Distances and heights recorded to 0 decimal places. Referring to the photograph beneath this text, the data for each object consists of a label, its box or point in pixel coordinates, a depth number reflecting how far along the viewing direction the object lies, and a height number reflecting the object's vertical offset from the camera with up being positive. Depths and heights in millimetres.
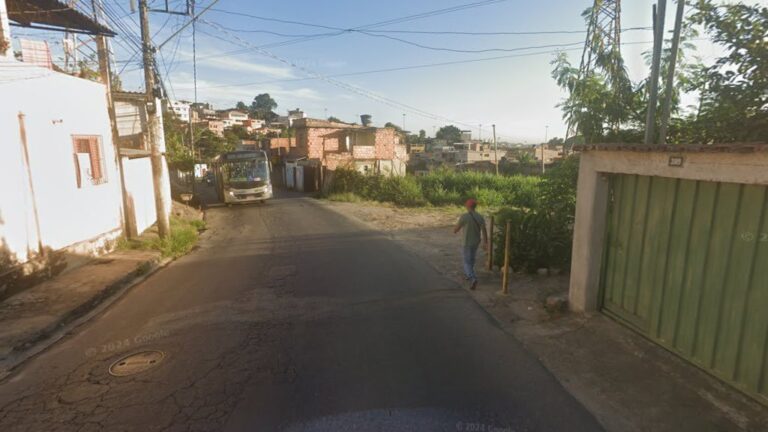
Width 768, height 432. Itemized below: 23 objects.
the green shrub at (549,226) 7906 -1356
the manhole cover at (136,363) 4675 -2437
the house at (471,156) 56375 -48
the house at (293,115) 112400 +10968
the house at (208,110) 109488 +12254
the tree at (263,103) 164500 +20819
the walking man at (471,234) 7430 -1415
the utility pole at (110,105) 11023 +1277
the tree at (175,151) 28203 +190
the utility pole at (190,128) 13672 +1928
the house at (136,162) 12156 -280
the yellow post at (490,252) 7963 -1859
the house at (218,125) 82400 +6095
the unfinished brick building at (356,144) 33000 +898
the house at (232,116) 107219 +10933
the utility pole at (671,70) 5676 +1198
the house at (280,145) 46272 +1053
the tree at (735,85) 5562 +1049
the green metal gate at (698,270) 3736 -1184
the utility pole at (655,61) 5812 +1329
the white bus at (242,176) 20578 -1090
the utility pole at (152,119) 11445 +959
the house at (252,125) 91812 +6945
